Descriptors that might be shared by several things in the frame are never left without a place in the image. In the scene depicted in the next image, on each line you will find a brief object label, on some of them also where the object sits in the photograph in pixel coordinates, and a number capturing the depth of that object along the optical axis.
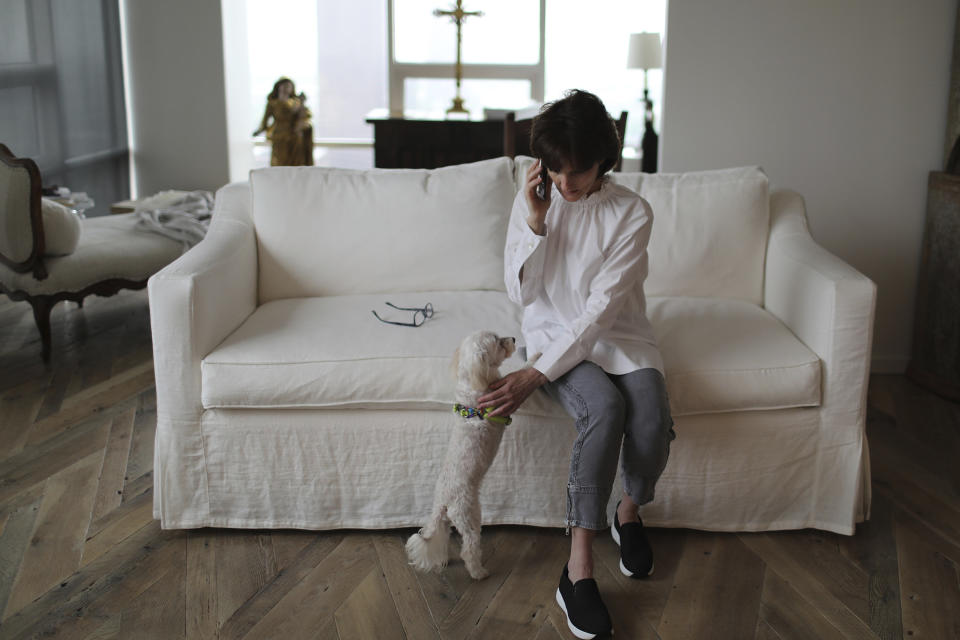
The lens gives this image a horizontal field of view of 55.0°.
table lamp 4.84
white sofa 2.12
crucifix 4.59
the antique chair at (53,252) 3.22
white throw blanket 3.79
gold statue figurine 4.81
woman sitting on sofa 1.84
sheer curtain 4.16
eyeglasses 2.34
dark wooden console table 4.20
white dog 1.89
